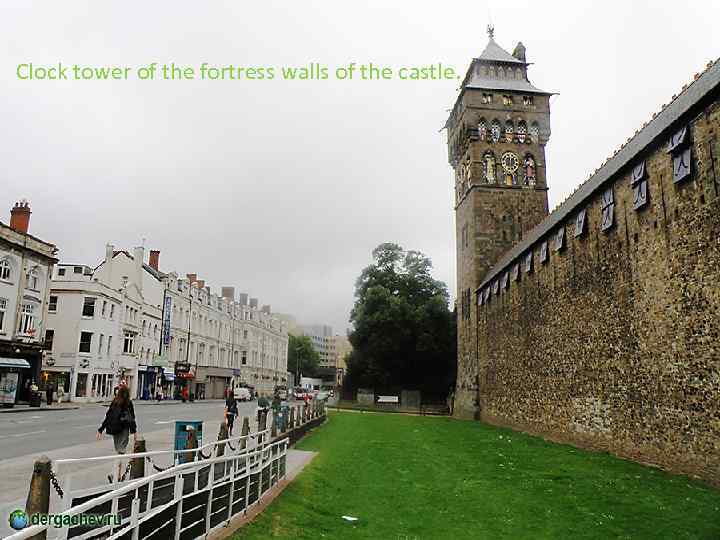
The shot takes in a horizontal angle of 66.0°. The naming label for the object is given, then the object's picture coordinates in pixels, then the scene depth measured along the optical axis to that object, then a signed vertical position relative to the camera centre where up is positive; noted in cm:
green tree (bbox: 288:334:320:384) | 11938 +282
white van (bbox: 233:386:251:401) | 5459 -250
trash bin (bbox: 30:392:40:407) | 3131 -195
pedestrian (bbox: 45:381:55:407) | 3316 -175
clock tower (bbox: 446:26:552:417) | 3866 +1451
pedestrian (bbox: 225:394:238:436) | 1742 -131
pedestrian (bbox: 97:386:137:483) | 1022 -97
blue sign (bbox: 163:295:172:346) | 5250 +431
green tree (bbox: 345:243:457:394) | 5009 +266
